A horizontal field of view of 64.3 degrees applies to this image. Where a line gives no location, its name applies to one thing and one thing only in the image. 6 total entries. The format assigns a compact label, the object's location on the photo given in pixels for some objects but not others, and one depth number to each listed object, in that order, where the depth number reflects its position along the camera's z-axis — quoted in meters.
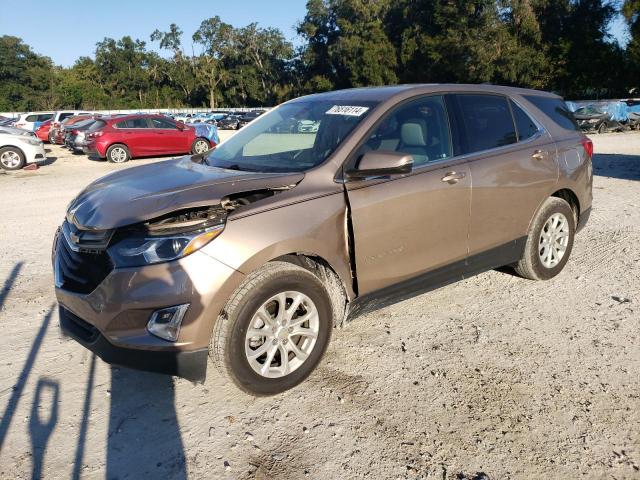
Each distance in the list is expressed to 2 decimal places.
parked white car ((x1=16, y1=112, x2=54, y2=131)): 27.45
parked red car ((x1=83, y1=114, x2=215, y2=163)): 16.62
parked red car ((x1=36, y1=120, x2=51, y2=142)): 26.19
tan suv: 2.72
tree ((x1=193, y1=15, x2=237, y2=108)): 82.06
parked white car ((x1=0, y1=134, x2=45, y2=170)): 15.15
